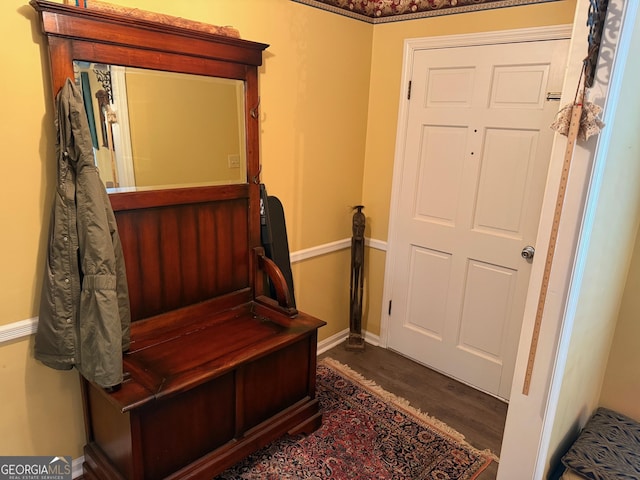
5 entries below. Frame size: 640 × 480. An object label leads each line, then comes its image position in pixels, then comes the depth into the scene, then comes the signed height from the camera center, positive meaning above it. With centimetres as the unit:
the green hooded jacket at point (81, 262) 148 -44
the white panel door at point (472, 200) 229 -30
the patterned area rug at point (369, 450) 198 -147
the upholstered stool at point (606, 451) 153 -111
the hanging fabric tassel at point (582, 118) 118 +9
